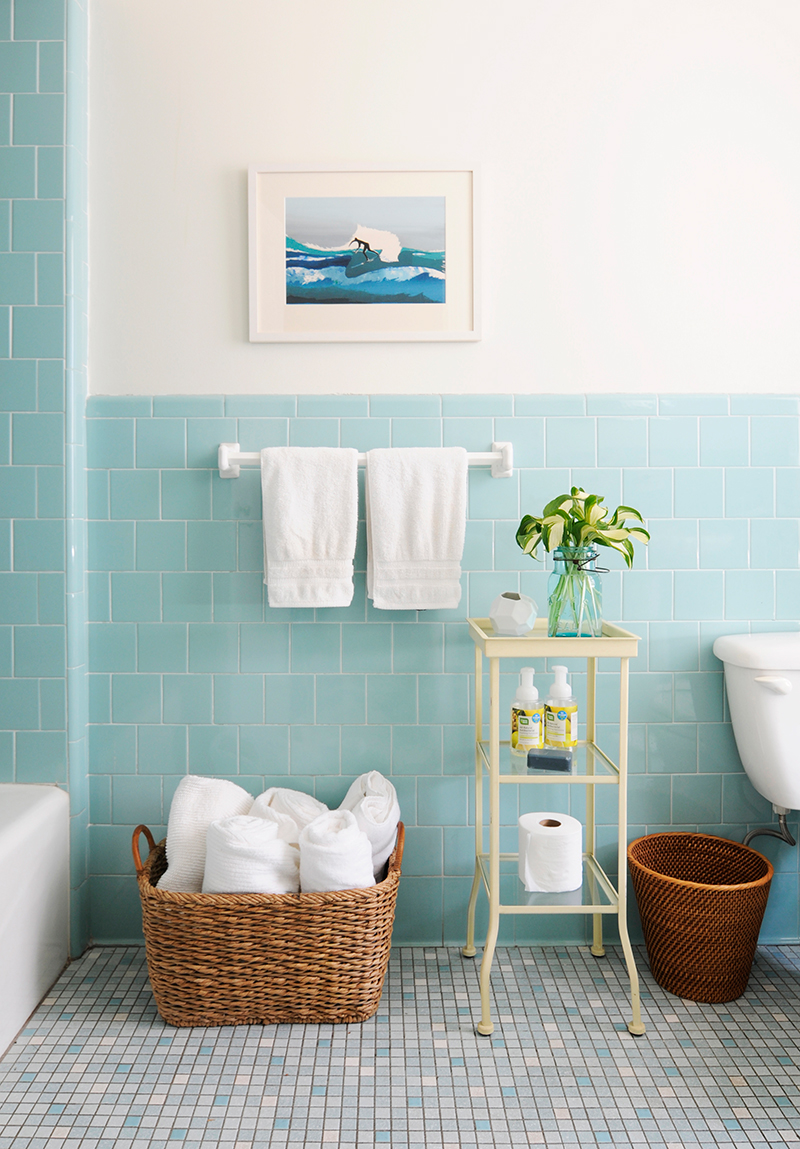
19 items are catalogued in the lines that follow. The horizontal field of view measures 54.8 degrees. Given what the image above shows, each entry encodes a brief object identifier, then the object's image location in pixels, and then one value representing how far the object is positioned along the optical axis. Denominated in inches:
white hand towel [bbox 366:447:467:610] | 66.5
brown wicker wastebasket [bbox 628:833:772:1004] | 62.3
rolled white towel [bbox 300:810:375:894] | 57.8
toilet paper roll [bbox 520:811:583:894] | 61.1
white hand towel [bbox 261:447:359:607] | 66.4
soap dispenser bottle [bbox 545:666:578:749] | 61.2
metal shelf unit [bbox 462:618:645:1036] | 59.1
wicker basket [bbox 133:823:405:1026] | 57.4
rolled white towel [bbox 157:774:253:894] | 61.4
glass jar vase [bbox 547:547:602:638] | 61.9
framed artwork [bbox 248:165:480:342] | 69.4
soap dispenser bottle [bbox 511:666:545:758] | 61.5
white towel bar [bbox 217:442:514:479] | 67.4
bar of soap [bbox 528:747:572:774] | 60.9
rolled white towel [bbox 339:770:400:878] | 62.2
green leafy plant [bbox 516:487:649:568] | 60.9
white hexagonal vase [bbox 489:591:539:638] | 60.2
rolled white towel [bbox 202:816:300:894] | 58.0
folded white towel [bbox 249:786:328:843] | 64.5
